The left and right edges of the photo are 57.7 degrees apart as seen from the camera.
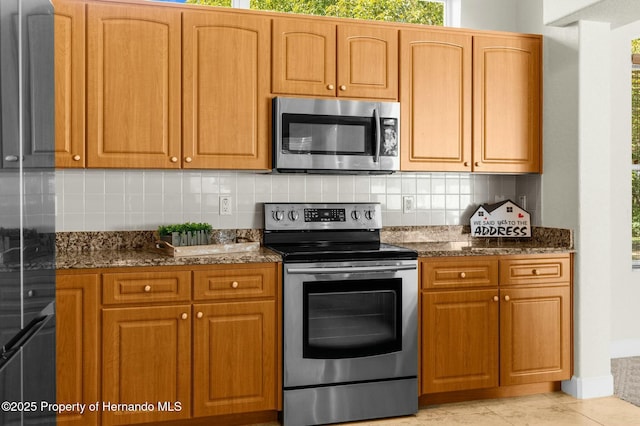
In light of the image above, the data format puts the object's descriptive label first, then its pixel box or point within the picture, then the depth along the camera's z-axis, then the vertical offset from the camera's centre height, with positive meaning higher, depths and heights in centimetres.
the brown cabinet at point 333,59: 317 +80
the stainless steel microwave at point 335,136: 312 +36
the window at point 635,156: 427 +34
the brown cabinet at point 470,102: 338 +60
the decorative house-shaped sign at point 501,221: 369 -13
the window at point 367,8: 367 +127
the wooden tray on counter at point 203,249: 286 -24
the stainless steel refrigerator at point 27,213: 150 -3
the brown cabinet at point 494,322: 312 -67
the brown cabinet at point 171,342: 262 -66
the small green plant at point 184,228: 303 -14
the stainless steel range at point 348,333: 288 -67
